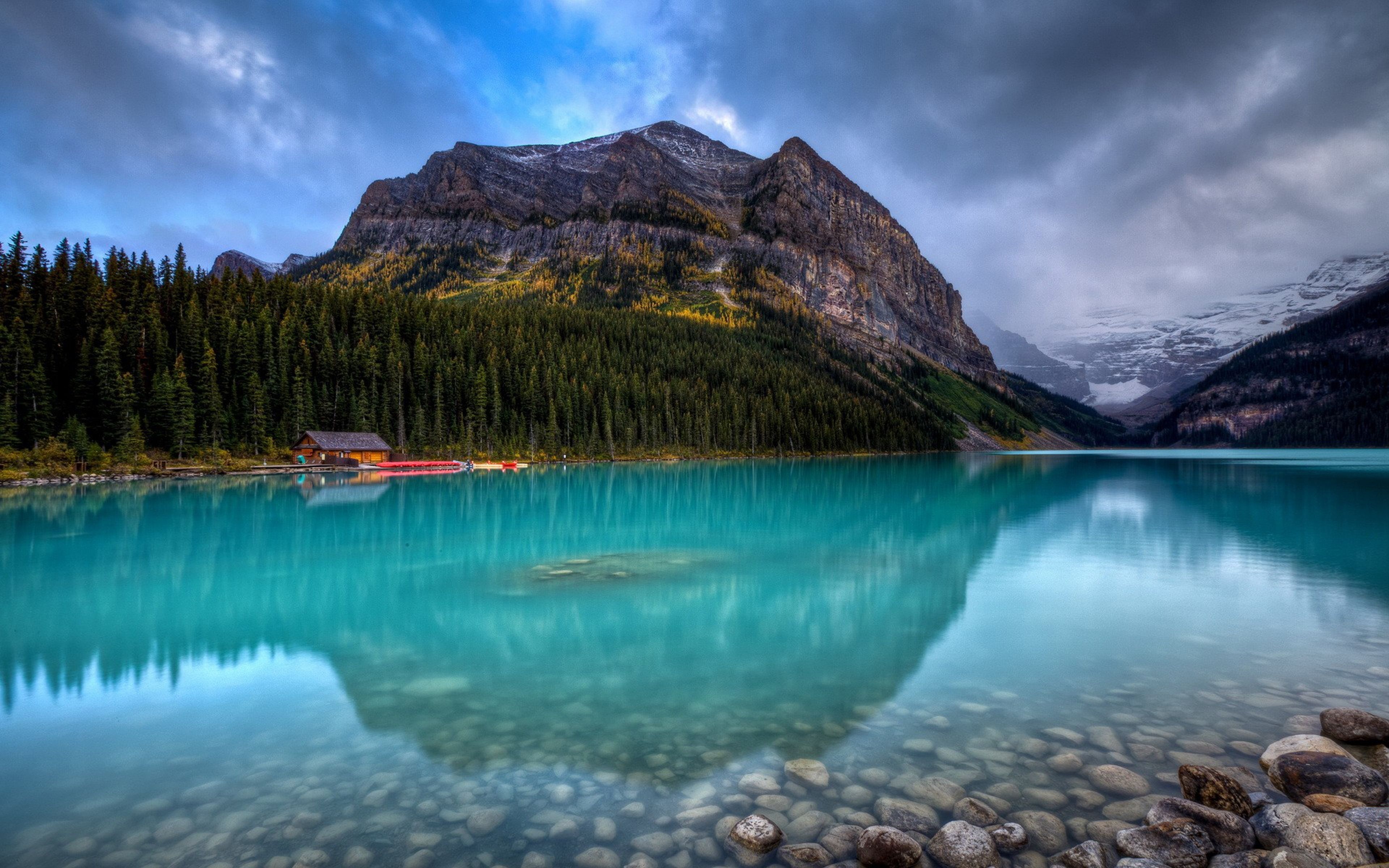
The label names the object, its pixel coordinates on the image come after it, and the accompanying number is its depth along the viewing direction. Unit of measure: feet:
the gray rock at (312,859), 20.81
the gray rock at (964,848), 20.85
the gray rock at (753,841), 21.26
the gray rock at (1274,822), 22.06
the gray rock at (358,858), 20.92
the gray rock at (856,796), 24.80
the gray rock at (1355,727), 29.94
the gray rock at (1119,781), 25.82
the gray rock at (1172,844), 20.76
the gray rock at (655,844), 21.72
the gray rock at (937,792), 24.86
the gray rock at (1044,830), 22.11
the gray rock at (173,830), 22.59
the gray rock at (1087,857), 20.70
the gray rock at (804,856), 20.88
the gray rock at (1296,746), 28.12
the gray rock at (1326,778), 24.64
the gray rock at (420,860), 20.94
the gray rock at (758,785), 25.80
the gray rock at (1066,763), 27.66
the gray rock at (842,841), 21.45
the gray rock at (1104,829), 22.54
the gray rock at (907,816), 23.08
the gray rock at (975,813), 23.50
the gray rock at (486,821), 22.97
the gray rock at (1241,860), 20.30
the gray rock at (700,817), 23.41
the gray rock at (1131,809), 23.93
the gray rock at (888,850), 20.44
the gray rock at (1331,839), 20.48
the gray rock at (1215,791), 23.75
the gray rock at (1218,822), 21.85
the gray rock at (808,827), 22.53
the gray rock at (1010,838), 21.75
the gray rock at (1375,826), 20.90
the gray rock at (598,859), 20.95
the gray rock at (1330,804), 23.77
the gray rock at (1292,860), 19.74
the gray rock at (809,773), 26.50
